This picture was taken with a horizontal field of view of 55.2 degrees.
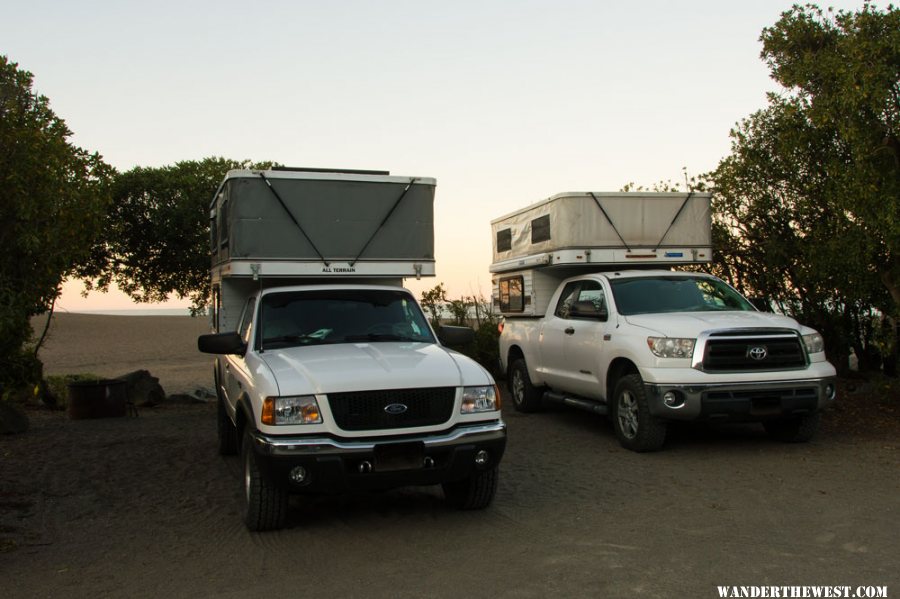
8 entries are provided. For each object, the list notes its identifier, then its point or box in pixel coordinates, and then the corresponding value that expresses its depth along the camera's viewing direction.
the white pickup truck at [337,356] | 5.77
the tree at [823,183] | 9.42
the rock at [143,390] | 14.99
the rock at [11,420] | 11.38
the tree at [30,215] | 7.12
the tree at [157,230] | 16.80
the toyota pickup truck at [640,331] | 8.48
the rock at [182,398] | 15.73
